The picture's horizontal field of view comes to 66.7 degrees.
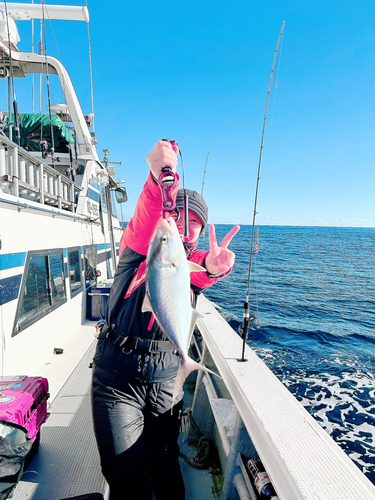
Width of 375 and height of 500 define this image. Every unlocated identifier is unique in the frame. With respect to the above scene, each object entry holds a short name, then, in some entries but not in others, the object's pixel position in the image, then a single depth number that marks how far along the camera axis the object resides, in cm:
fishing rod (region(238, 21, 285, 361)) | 317
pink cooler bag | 217
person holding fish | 184
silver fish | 159
